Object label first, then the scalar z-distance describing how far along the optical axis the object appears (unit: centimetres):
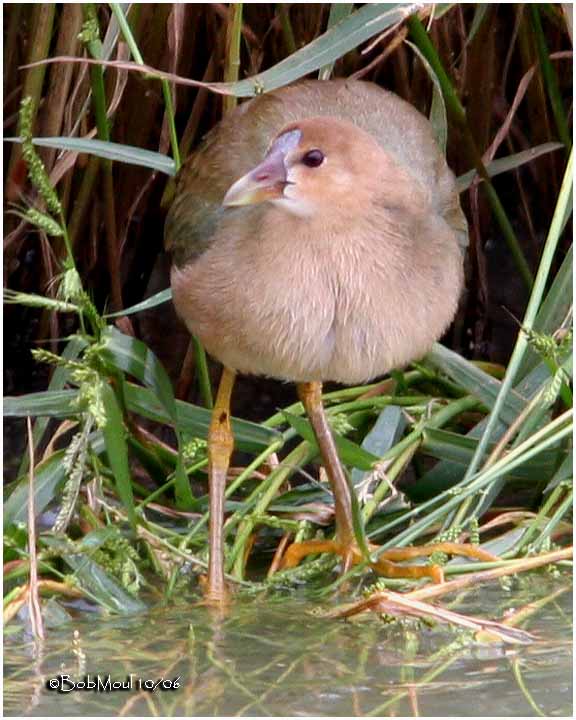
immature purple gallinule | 598
